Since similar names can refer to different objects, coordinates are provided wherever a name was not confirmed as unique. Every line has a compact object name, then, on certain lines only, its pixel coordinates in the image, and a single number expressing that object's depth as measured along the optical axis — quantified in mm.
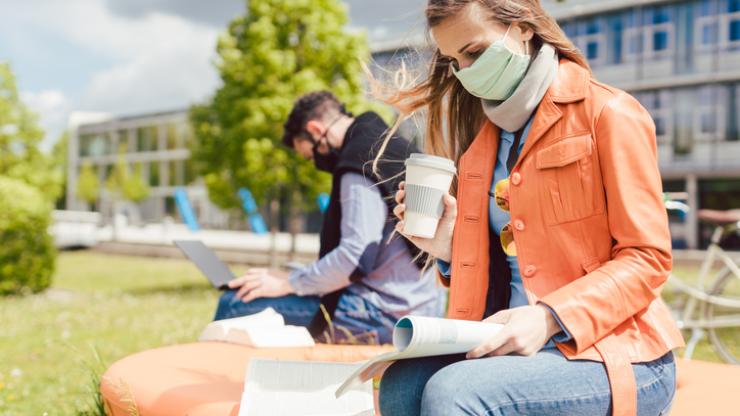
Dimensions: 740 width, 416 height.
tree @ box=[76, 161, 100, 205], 56375
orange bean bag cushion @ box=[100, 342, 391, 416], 2395
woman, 1577
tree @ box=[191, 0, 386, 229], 12906
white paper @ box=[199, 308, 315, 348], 3197
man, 3379
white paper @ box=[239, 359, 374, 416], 2049
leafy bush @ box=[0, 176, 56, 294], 11992
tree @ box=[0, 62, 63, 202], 23891
